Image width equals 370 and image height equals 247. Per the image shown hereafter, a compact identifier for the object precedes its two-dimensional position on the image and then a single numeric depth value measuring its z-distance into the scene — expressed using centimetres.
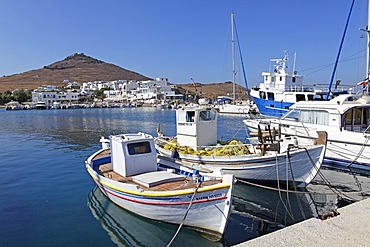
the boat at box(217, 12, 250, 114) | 6174
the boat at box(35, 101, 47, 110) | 11036
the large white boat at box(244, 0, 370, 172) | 1464
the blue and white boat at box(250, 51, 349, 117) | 3854
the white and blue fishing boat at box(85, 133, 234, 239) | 748
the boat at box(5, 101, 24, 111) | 10488
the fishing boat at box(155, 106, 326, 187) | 1138
